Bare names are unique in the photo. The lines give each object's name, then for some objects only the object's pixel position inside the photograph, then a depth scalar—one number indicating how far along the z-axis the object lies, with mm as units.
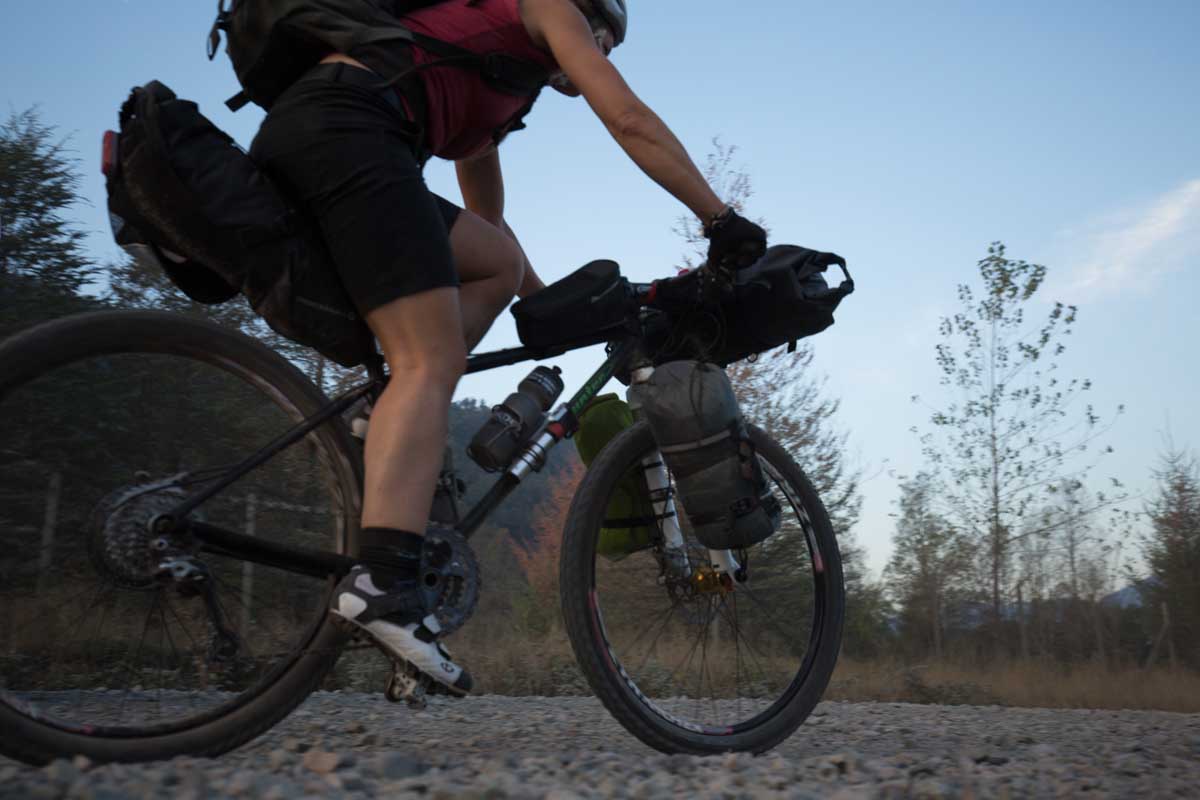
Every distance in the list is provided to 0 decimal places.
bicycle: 2047
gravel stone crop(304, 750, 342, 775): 1912
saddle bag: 2096
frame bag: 2740
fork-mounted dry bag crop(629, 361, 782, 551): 2834
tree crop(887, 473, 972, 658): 16547
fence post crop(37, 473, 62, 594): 2148
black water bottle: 2627
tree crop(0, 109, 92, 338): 6566
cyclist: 2150
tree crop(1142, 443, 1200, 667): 18094
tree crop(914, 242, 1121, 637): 16172
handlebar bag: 3047
